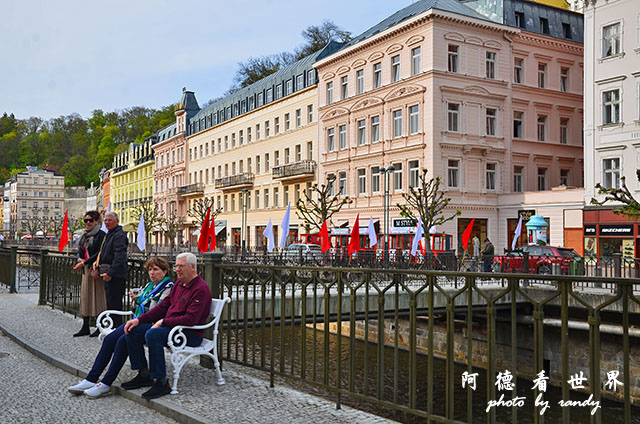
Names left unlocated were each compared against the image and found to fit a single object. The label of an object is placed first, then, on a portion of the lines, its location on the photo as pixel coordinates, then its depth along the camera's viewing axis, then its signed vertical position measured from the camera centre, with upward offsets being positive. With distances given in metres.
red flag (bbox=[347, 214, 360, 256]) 26.22 -0.37
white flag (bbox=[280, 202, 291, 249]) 28.05 +0.21
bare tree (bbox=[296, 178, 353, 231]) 42.75 +2.11
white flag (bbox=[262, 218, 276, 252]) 28.32 -0.14
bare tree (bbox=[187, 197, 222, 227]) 66.15 +2.18
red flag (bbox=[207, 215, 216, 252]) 34.83 -0.27
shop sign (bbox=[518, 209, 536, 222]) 39.85 +1.08
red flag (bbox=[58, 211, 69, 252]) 32.91 -0.19
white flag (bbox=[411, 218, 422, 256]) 27.83 -0.25
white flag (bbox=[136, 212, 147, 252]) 36.09 -0.27
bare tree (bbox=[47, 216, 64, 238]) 130.15 +1.55
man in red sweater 6.86 -0.90
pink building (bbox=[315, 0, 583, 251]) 41.12 +7.48
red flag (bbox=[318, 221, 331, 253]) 28.19 -0.31
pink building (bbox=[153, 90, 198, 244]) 79.31 +7.69
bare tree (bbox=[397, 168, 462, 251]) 34.50 +1.39
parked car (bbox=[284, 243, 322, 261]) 25.63 -0.92
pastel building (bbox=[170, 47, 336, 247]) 53.66 +7.03
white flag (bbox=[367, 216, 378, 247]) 29.41 -0.13
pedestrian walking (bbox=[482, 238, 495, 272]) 24.33 -1.04
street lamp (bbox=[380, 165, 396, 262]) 35.21 +1.71
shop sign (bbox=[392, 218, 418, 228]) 39.44 +0.57
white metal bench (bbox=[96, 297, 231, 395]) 6.85 -1.17
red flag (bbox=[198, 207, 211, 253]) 26.11 -0.21
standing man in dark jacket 10.18 -0.46
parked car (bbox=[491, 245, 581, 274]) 23.38 -1.05
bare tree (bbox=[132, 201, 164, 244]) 73.98 +2.03
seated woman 6.97 -1.29
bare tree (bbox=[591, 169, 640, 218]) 22.17 +0.85
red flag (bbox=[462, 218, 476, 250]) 28.36 -0.23
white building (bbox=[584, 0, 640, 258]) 34.19 +5.97
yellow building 93.62 +7.41
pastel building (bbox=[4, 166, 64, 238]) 144.62 +7.44
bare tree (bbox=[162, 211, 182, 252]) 66.93 +0.51
